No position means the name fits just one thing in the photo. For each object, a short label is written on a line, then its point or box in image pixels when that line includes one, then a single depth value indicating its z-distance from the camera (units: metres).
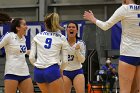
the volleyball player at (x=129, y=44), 5.25
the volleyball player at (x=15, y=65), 7.99
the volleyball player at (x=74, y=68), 8.43
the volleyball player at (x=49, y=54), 6.47
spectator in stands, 15.45
